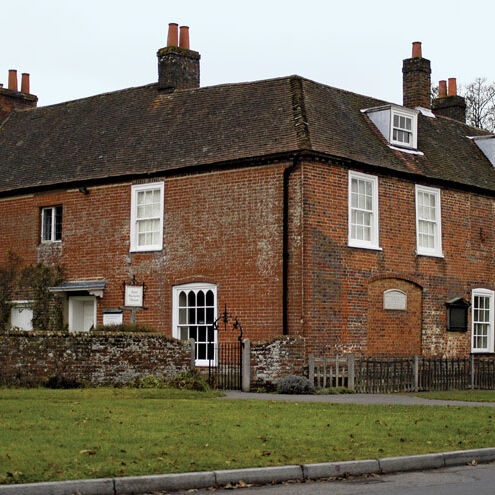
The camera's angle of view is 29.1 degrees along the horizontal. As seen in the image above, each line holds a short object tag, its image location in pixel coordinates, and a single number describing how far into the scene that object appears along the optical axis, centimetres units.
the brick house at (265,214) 2427
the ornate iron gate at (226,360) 2311
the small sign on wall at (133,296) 2381
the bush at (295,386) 2164
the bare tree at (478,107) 5544
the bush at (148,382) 2077
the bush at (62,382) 2008
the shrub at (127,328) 2214
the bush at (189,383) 2069
